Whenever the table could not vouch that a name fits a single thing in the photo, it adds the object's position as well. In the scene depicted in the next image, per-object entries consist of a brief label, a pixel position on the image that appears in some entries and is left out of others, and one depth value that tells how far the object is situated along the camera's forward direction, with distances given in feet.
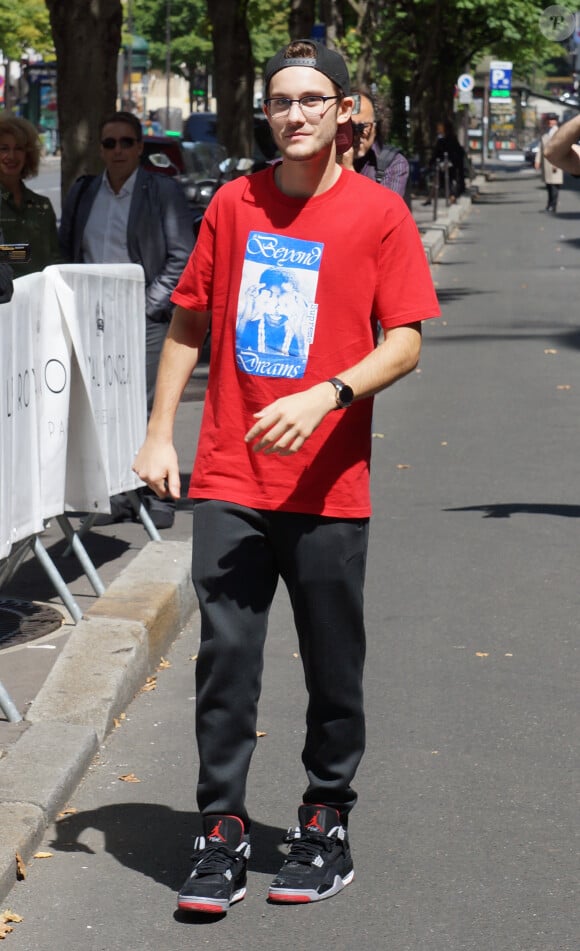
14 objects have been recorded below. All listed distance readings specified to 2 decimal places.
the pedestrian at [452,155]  136.46
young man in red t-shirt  13.03
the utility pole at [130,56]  256.75
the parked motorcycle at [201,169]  57.41
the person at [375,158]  26.05
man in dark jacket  27.76
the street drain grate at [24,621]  21.21
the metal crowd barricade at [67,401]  19.45
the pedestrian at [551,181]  130.31
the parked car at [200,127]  154.10
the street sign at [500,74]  195.52
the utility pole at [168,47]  315.58
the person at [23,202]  26.86
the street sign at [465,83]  189.06
